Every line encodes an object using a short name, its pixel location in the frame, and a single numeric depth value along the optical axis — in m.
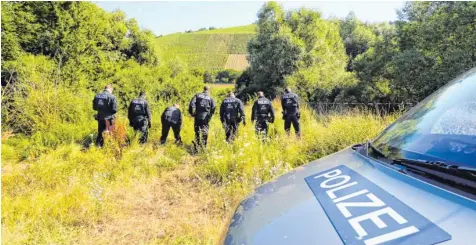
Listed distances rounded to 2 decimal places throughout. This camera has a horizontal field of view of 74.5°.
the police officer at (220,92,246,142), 8.56
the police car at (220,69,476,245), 1.03
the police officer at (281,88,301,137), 8.76
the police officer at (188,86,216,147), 8.34
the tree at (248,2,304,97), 27.23
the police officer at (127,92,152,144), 8.55
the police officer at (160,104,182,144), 8.70
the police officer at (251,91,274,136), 8.59
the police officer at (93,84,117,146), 7.98
